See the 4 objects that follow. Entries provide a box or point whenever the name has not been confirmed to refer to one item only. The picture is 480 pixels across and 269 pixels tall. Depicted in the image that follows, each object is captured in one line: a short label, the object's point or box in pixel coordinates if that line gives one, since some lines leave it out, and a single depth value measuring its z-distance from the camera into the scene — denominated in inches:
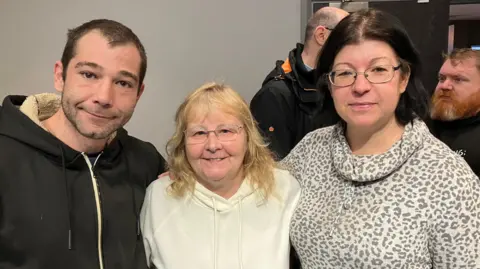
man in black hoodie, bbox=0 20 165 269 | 53.6
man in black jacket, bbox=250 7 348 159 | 94.3
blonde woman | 62.7
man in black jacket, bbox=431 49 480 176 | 104.7
